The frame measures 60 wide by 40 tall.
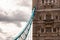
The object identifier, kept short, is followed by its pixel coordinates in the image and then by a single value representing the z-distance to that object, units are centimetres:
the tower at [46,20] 5031
